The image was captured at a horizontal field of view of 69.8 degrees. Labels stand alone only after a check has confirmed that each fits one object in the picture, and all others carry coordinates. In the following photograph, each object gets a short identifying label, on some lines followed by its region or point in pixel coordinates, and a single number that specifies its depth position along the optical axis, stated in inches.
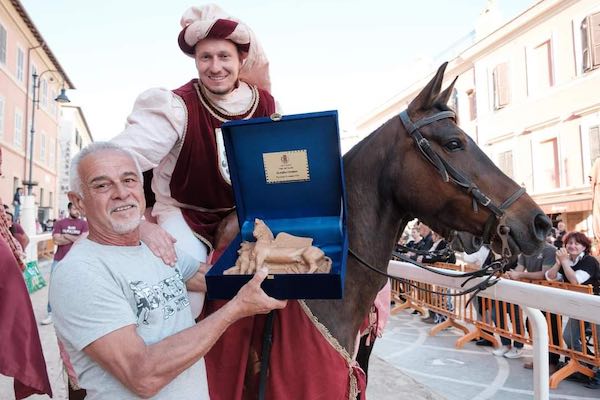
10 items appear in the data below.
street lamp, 826.5
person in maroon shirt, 236.8
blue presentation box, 64.0
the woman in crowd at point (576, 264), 195.8
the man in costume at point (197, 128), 76.7
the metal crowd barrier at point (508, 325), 166.9
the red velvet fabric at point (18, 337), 65.3
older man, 49.6
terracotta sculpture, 57.1
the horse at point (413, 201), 65.7
